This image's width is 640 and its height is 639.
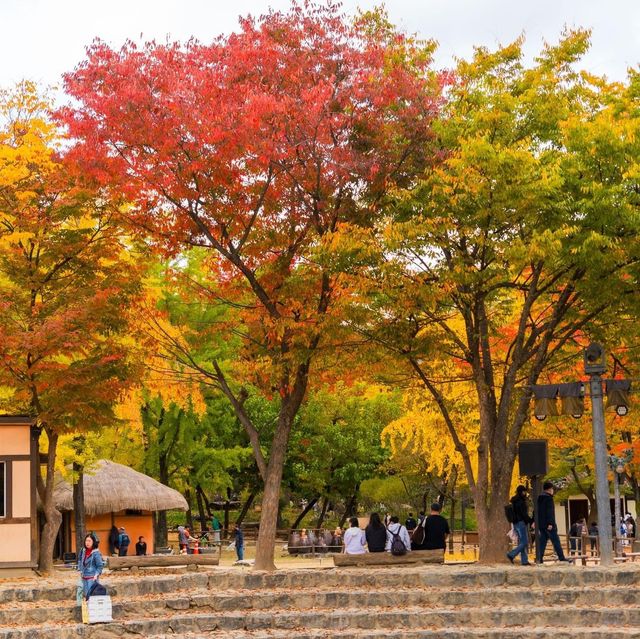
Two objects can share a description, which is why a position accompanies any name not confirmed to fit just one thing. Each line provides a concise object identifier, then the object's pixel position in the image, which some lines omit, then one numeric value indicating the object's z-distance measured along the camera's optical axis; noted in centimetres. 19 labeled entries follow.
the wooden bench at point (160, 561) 2278
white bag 1725
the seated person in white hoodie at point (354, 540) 2306
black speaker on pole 2042
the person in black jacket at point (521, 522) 2014
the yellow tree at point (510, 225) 1980
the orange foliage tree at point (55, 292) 2352
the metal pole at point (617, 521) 2661
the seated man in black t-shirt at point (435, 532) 2234
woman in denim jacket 1755
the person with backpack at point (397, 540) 2133
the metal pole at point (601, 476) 1955
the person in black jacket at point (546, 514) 2053
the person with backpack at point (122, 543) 3574
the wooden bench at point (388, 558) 2125
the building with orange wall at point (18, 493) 2373
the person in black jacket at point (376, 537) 2223
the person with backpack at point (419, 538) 2262
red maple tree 2095
